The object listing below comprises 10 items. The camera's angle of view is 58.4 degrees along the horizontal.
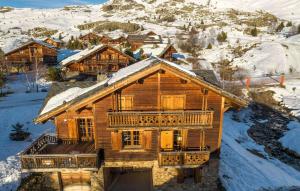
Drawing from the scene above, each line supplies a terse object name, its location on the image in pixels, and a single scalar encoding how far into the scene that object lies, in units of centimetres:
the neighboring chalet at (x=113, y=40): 8288
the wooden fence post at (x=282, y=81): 5048
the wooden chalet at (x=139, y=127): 1922
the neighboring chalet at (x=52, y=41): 8206
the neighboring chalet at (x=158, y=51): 6142
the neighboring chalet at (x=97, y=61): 5141
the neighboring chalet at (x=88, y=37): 8958
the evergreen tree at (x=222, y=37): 7975
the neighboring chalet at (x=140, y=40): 7606
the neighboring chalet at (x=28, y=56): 5841
